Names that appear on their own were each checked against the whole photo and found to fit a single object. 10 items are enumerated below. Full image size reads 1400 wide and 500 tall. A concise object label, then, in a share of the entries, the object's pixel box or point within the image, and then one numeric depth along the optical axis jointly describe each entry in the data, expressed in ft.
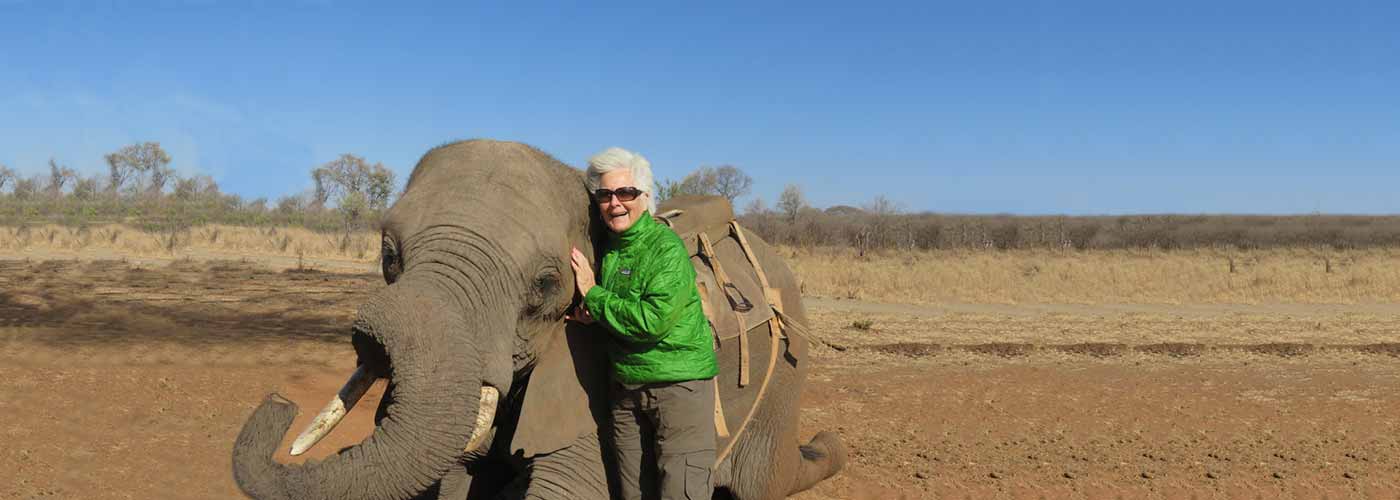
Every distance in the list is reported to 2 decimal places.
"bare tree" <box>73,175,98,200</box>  247.66
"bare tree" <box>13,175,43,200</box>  245.61
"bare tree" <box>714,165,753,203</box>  207.51
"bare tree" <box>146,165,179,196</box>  273.75
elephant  10.87
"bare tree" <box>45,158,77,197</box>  262.26
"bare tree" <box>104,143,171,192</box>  268.82
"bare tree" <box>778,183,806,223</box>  217.36
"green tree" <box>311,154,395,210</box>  187.11
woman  13.09
